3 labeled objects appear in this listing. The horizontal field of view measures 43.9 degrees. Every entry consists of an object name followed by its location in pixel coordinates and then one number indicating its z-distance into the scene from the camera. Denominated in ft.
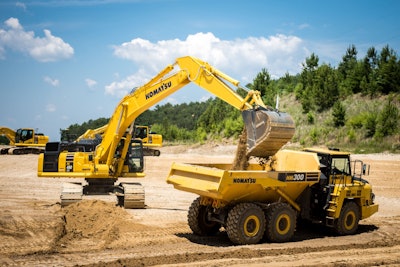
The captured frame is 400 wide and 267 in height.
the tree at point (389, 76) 136.98
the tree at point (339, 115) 136.46
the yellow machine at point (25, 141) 135.85
